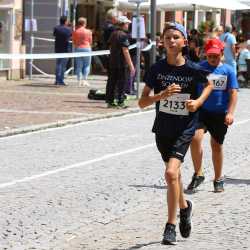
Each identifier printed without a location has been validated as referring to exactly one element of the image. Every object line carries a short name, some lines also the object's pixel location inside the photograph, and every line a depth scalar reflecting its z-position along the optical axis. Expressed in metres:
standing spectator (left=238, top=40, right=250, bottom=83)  31.09
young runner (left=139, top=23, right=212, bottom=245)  7.80
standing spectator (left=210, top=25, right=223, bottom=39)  25.71
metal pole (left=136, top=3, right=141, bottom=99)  22.89
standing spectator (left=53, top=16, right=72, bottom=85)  27.55
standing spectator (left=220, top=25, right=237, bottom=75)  27.26
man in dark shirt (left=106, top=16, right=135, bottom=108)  20.52
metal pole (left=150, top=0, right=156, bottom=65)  25.03
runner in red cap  10.37
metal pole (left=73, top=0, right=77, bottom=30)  32.57
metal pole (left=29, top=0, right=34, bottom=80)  30.03
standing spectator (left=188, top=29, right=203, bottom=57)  26.34
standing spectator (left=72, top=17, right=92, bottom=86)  27.38
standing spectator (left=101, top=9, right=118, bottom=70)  22.98
